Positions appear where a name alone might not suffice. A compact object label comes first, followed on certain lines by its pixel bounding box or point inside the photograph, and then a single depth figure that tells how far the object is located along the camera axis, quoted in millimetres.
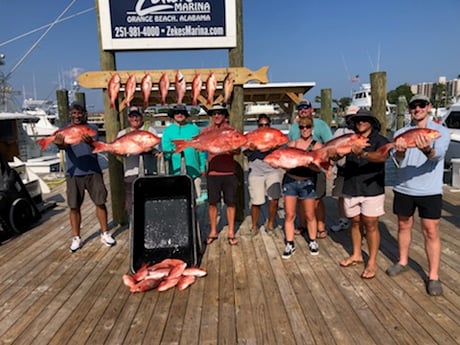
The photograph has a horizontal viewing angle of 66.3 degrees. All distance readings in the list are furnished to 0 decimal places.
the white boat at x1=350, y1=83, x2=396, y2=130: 35062
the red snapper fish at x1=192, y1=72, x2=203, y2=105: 4621
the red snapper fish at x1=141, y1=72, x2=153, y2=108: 4570
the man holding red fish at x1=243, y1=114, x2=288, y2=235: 4762
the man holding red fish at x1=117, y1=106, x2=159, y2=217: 4414
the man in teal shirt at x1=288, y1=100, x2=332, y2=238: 4535
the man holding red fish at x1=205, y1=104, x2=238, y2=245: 4422
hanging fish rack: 4762
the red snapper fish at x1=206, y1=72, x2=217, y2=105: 4672
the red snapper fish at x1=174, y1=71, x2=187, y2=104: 4578
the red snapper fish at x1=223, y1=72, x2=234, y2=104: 4736
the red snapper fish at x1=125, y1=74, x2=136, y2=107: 4582
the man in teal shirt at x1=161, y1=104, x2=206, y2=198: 4816
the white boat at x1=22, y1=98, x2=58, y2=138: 21953
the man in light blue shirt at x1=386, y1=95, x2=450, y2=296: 3016
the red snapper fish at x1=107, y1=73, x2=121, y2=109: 4523
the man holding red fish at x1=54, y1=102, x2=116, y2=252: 4277
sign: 4824
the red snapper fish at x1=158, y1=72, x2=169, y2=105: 4586
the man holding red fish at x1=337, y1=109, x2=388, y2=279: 3393
